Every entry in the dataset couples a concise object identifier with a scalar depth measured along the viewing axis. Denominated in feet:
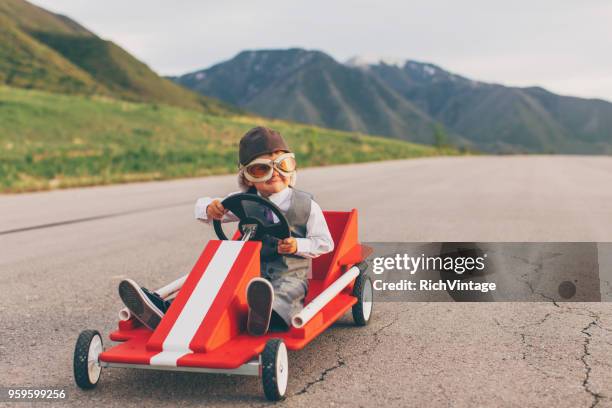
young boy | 12.89
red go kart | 11.34
